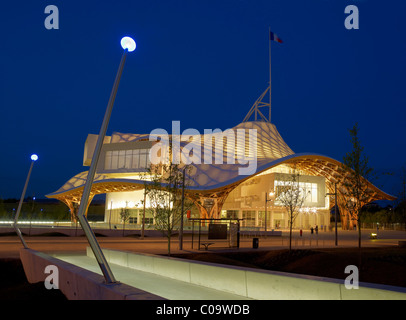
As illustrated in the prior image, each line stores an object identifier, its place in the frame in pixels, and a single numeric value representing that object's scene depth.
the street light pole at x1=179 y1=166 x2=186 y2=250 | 25.69
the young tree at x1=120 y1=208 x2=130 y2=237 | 63.13
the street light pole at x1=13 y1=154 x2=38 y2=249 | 19.53
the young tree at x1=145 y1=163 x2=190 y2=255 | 21.79
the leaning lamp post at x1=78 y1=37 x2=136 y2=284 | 8.40
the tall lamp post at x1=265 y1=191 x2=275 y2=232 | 66.30
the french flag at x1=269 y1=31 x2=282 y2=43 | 71.15
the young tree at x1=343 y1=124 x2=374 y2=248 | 18.66
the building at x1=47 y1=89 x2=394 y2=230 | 61.97
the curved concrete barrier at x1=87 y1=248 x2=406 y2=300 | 7.57
